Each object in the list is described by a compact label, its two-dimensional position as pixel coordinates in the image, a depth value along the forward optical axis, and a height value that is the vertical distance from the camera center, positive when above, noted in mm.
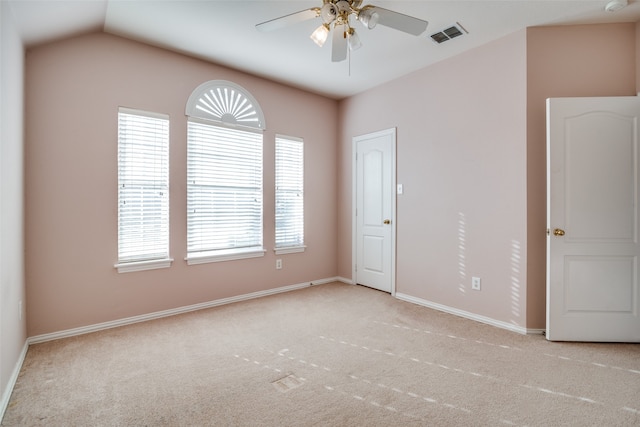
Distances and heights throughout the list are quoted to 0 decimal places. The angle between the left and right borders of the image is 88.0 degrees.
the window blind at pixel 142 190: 3234 +212
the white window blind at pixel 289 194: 4488 +231
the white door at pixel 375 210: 4357 +13
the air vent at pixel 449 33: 3023 +1673
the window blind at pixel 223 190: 3721 +247
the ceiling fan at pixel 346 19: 2082 +1262
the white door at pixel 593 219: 2773 -73
